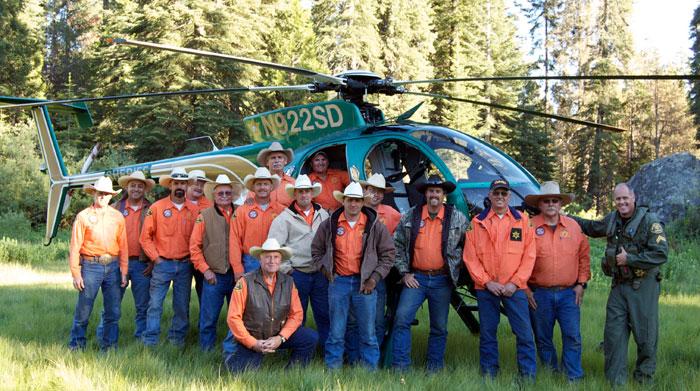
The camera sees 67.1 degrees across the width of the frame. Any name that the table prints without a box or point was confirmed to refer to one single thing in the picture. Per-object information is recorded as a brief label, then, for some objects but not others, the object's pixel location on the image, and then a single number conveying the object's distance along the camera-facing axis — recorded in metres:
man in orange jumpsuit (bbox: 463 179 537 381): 5.08
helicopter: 5.75
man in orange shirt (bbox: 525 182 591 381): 5.18
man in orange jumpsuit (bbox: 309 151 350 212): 6.92
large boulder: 14.76
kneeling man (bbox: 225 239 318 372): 4.99
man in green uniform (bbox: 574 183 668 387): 4.90
